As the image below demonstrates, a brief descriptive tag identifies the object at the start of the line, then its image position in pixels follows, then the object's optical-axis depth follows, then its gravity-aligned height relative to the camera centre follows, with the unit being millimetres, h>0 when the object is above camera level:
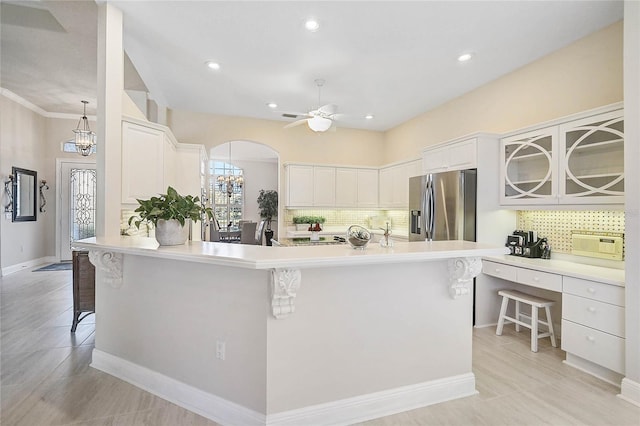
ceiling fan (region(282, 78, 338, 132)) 4016 +1243
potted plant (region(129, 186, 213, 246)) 2193 -26
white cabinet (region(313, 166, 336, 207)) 6230 +525
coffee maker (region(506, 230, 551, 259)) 3588 -354
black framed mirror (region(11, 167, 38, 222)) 5969 +318
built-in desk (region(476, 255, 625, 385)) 2451 -782
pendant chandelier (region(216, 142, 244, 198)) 10406 +1020
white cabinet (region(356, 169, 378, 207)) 6523 +526
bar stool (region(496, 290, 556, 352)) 3107 -1011
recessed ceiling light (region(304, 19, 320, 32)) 3015 +1811
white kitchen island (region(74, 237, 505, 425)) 1883 -760
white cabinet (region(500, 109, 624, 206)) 2748 +509
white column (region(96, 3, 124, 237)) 2732 +799
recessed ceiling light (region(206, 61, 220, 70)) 3914 +1833
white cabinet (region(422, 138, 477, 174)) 3857 +753
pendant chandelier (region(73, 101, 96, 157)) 5555 +1229
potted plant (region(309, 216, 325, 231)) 6232 -192
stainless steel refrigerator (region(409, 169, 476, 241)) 3801 +99
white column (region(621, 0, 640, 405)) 2277 +102
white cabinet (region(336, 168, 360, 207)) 6375 +518
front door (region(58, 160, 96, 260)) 7039 +177
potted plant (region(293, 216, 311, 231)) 6340 -212
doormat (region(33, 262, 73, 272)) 6351 -1162
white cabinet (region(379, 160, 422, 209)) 5508 +566
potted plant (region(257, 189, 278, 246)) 10977 +248
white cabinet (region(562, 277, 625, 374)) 2438 -877
